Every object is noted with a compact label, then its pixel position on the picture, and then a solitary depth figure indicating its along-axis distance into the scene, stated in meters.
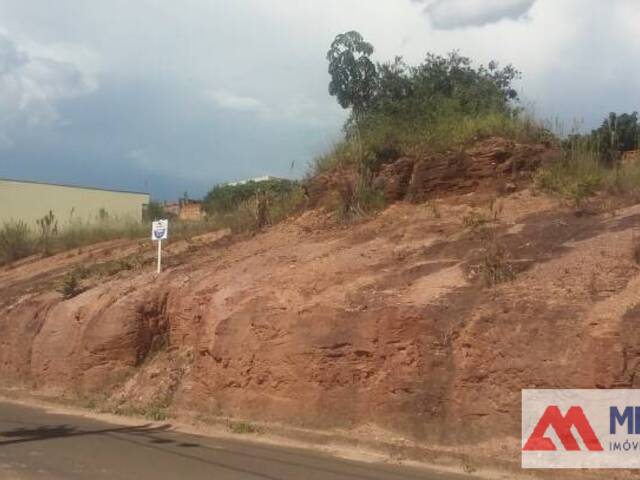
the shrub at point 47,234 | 30.00
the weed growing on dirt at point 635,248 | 10.98
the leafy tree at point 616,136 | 17.34
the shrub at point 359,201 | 17.78
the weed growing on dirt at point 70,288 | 19.25
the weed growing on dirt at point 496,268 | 11.62
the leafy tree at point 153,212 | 38.12
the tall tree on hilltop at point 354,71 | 21.62
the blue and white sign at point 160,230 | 17.61
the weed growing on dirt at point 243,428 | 11.98
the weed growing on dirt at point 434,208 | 16.25
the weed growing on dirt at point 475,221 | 14.60
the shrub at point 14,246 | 30.35
